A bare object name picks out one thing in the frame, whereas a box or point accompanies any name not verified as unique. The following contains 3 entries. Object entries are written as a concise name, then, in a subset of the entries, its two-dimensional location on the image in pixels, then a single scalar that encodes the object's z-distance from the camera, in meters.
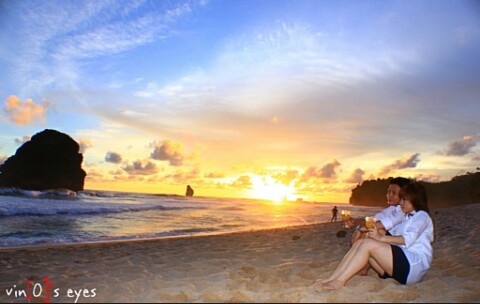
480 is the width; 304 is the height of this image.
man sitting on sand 4.90
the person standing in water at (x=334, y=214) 22.81
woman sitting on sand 4.14
